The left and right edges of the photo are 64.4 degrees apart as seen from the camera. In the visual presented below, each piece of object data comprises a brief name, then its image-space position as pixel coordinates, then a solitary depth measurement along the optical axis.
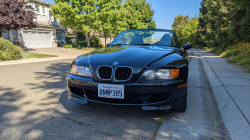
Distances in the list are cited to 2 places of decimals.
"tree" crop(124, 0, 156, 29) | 35.78
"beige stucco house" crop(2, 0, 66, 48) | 22.48
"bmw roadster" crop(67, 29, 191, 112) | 2.65
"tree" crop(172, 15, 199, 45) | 64.62
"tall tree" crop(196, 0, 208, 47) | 38.01
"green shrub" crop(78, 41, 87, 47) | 31.88
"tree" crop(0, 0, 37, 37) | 14.05
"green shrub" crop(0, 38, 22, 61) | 10.76
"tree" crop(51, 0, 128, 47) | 23.72
